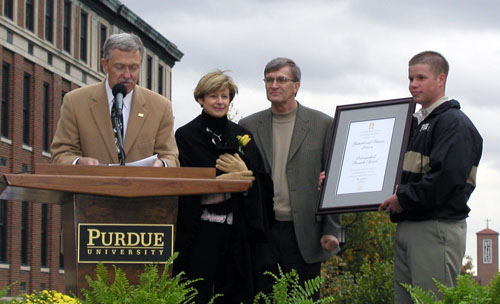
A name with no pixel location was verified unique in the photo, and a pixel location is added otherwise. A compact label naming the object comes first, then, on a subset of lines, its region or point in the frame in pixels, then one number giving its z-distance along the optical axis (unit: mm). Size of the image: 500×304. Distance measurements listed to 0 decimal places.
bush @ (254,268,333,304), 5465
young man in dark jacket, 7984
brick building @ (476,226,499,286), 188000
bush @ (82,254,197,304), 5141
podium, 6141
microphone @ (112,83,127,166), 6687
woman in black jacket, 7566
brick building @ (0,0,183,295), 46562
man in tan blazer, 7133
